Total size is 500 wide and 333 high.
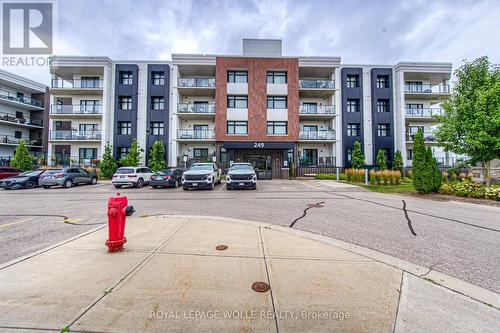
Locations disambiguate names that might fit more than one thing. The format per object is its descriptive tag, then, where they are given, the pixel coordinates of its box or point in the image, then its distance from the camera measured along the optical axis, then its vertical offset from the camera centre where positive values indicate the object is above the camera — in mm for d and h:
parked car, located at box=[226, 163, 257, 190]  14945 -747
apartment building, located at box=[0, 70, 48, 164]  30547 +8343
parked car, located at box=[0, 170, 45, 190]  16656 -1075
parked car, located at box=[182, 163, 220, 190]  14828 -744
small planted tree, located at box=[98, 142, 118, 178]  24219 +317
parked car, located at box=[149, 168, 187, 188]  16625 -841
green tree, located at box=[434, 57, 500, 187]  11703 +3043
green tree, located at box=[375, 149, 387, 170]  26331 +1052
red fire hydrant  3994 -1012
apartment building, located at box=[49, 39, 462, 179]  26516 +7624
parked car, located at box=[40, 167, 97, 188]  16812 -758
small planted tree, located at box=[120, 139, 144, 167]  24922 +1249
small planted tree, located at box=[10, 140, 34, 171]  24719 +980
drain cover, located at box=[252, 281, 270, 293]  2833 -1581
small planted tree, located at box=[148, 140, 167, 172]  25094 +1182
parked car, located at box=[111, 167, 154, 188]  16859 -710
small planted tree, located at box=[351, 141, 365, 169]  26419 +1403
